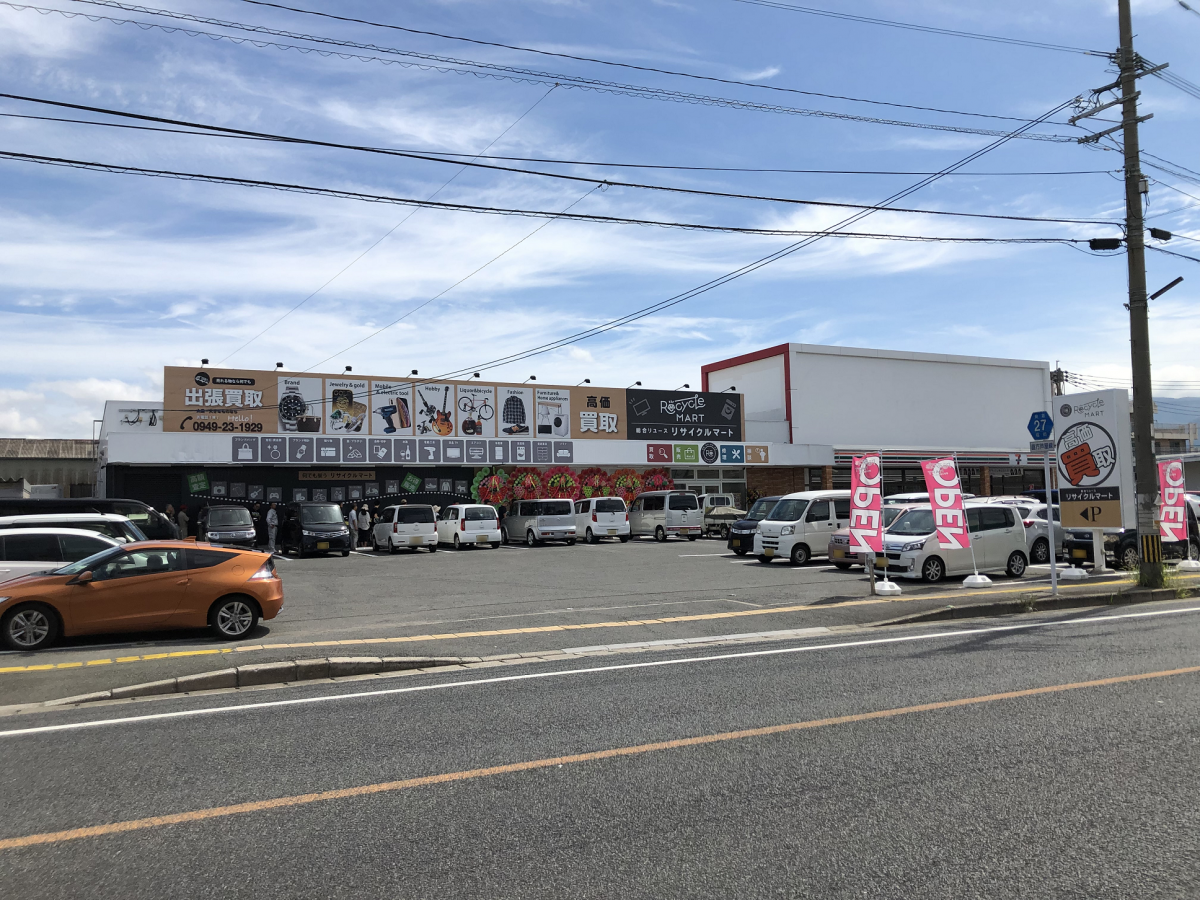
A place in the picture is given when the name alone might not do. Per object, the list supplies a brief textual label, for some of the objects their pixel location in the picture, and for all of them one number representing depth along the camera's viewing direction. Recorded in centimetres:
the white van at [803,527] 2148
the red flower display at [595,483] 3836
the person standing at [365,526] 3219
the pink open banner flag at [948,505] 1555
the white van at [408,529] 2953
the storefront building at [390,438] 3083
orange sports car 1042
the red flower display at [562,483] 3772
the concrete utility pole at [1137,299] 1537
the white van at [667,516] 3366
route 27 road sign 1379
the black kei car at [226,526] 2681
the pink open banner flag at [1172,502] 1794
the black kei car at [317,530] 2769
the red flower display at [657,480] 3975
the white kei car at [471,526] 3072
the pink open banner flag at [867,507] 1551
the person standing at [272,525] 3072
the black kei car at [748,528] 2386
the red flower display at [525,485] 3700
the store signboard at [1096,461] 1691
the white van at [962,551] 1706
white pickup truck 3512
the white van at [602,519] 3284
